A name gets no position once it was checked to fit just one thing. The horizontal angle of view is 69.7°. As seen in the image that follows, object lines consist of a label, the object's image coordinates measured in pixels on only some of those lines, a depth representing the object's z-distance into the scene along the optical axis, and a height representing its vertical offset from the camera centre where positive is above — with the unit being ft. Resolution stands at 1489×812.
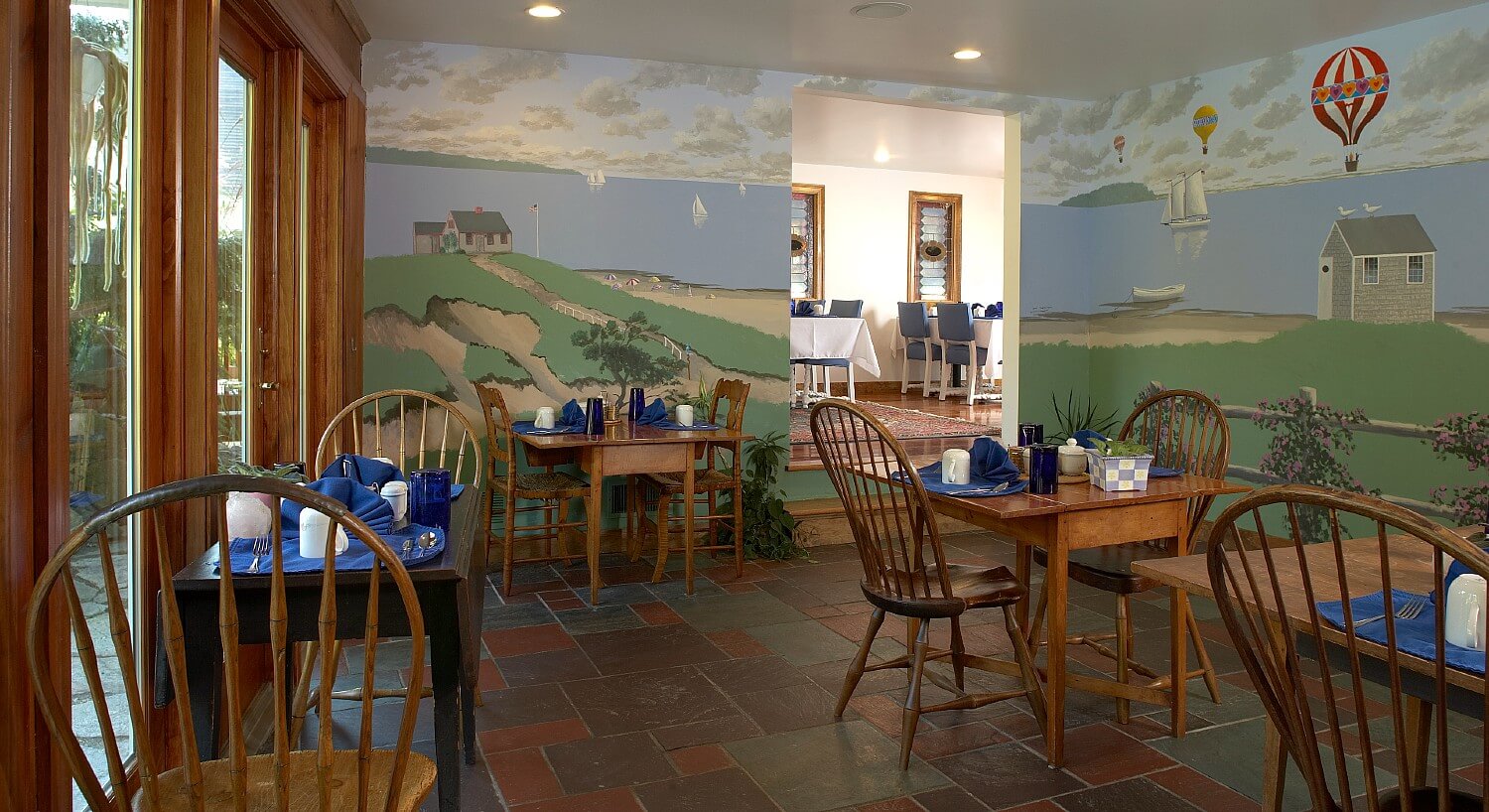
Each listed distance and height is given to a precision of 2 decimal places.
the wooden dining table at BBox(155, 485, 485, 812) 6.30 -1.46
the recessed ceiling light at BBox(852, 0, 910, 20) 14.30 +5.05
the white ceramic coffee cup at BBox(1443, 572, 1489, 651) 4.80 -1.03
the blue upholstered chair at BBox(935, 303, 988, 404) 32.27 +1.37
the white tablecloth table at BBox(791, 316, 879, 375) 30.35 +1.24
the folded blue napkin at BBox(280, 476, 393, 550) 7.15 -0.84
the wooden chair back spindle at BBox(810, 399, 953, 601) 8.64 -1.15
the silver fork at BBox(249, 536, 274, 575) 6.71 -1.06
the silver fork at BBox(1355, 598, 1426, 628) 5.34 -1.13
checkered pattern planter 9.30 -0.76
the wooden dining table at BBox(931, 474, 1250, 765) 8.85 -1.20
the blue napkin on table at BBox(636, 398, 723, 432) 15.85 -0.50
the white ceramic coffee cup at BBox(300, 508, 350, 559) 6.61 -0.95
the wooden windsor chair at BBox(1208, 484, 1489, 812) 4.29 -1.16
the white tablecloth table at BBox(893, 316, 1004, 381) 31.78 +1.41
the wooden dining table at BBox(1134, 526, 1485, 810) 4.86 -1.10
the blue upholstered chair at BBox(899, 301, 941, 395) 34.55 +1.50
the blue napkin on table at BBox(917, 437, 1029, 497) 9.34 -0.82
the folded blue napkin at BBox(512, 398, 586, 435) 15.44 -0.59
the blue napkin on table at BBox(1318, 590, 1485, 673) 4.68 -1.16
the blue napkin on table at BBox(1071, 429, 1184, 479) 10.05 -0.55
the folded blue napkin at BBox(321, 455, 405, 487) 8.49 -0.72
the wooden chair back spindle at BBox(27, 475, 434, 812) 4.37 -1.19
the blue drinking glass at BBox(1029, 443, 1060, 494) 9.23 -0.73
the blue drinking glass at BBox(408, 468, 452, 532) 7.71 -0.85
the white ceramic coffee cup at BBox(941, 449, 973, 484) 9.56 -0.74
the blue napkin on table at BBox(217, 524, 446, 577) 6.41 -1.10
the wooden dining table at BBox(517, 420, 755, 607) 14.15 -0.96
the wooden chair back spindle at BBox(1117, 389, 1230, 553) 10.19 -0.63
